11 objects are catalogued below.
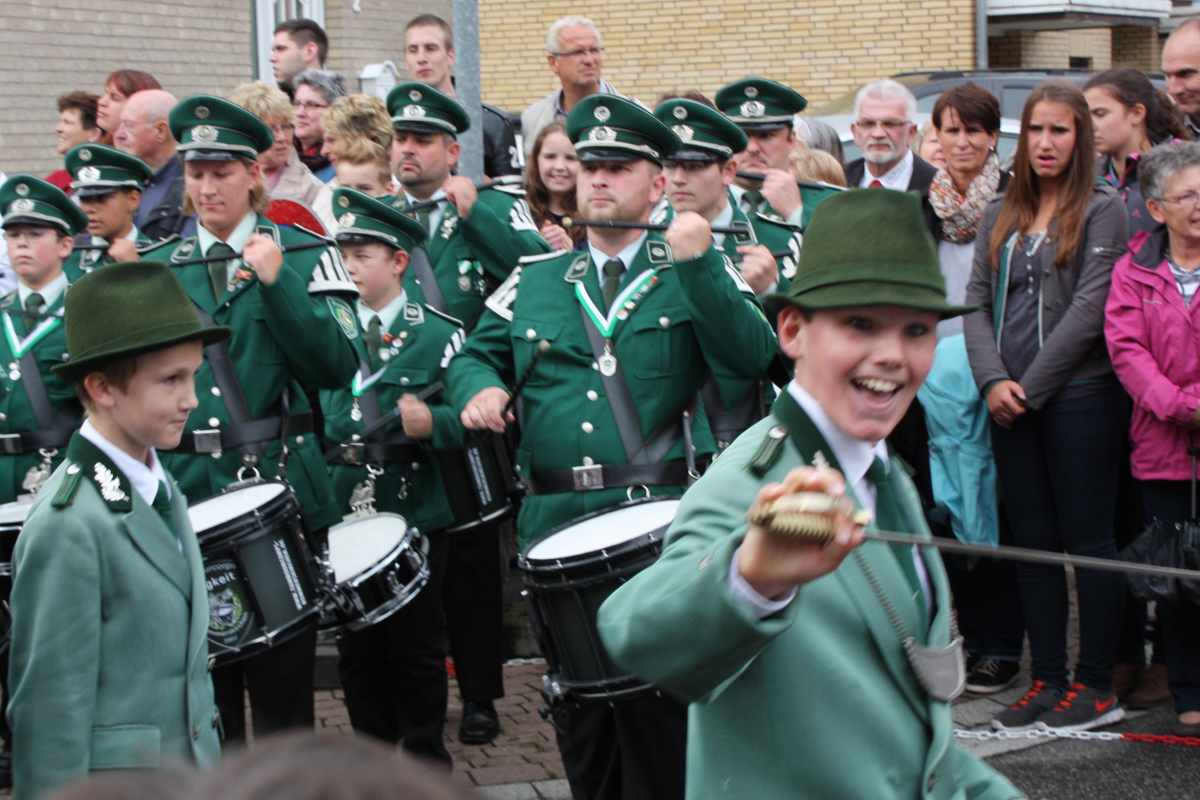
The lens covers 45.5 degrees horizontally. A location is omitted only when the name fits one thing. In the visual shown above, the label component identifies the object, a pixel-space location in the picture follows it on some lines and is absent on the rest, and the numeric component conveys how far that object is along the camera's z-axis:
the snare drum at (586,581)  3.85
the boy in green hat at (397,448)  5.27
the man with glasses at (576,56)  8.00
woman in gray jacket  5.66
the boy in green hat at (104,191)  6.11
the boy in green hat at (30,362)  5.58
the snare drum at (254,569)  4.12
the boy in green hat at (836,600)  2.00
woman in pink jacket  5.43
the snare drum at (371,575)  4.79
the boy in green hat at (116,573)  3.10
